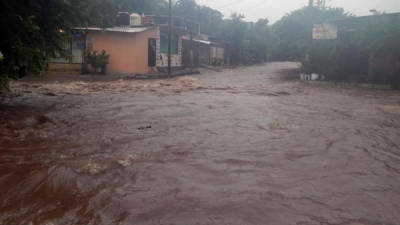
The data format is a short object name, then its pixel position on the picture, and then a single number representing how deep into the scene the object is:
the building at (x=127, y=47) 23.03
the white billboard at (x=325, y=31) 19.12
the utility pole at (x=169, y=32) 21.89
